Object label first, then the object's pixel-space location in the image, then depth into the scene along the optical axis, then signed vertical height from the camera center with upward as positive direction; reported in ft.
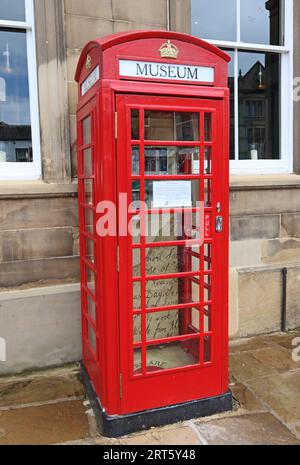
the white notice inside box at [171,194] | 9.22 -0.07
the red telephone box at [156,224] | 8.58 -0.74
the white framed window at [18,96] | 12.14 +2.90
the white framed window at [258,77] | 14.43 +3.97
